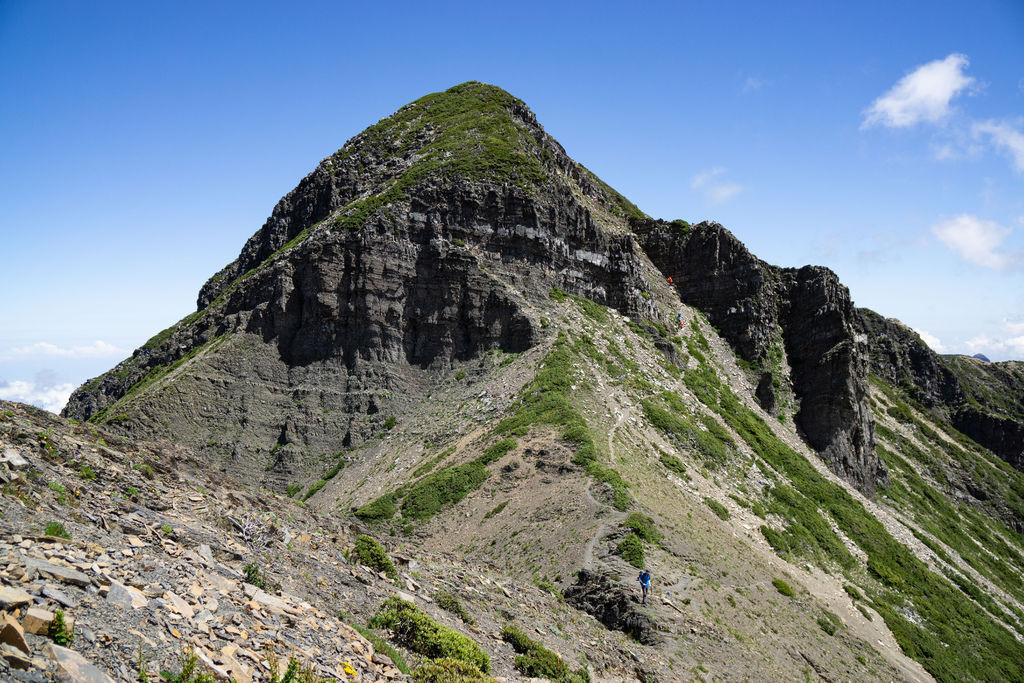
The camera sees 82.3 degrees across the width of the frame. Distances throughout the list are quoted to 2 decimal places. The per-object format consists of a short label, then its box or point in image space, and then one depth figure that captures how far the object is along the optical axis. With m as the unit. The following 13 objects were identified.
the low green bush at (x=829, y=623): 36.16
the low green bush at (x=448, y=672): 14.52
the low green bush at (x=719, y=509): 44.94
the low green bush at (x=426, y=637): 16.11
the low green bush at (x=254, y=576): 14.91
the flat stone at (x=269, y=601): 14.08
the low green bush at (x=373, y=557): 19.84
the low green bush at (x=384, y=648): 14.60
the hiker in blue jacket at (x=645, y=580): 29.65
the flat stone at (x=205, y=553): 14.68
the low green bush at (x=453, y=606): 19.83
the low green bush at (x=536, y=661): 18.67
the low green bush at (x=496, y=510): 41.22
